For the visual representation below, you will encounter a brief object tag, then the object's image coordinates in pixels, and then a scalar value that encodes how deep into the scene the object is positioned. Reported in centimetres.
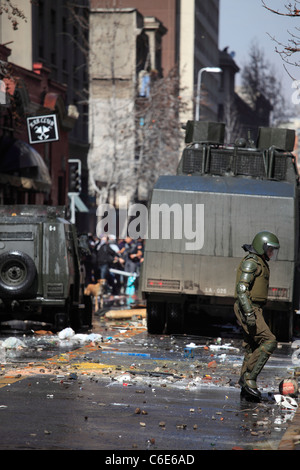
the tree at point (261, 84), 10919
